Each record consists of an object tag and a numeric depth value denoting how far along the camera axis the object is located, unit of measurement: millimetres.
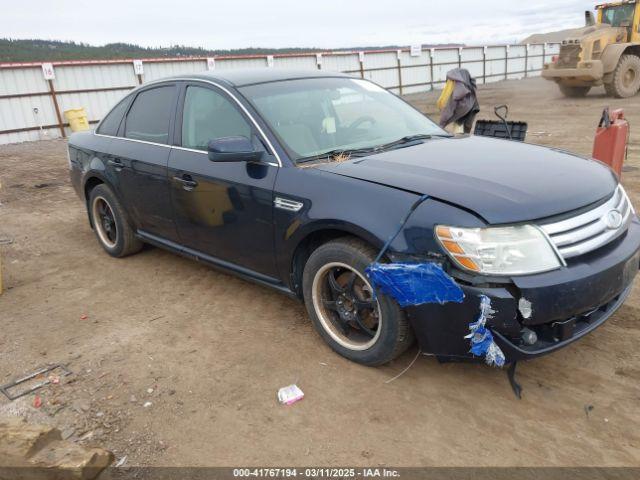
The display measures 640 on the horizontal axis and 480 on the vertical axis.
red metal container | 5816
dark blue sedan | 2506
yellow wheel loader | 16984
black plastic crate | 5406
